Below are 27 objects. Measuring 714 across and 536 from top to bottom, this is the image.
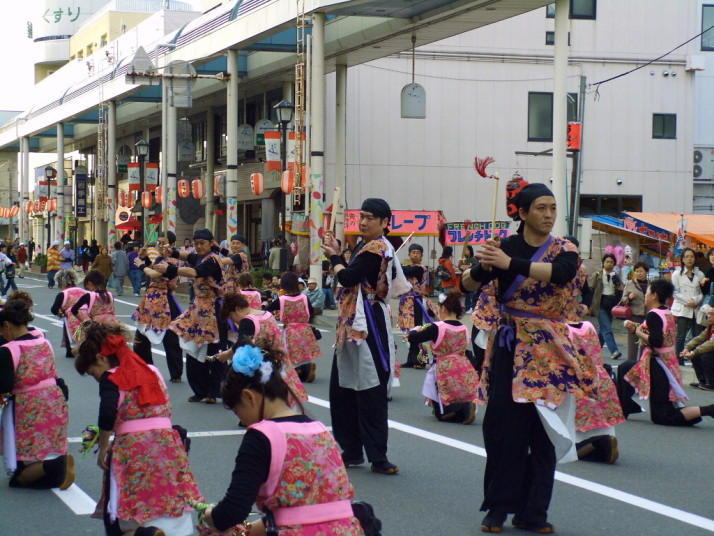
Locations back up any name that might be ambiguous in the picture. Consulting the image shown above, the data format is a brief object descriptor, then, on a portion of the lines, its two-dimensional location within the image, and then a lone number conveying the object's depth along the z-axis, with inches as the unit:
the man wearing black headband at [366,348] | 314.0
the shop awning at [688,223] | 1022.4
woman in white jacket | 613.9
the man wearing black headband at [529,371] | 242.7
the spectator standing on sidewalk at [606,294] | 709.3
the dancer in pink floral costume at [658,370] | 404.5
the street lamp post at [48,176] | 2277.3
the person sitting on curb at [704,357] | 524.7
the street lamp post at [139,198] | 2028.8
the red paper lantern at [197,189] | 1539.1
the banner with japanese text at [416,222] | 1140.5
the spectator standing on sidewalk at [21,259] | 1910.3
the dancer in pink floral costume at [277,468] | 153.6
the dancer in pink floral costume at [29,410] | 295.1
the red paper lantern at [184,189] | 1588.3
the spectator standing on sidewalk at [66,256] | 1348.4
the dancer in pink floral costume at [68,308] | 594.9
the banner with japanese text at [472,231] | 1119.6
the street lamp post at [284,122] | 1082.7
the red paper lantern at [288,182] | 1098.7
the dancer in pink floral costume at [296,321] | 530.3
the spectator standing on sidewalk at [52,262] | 1499.8
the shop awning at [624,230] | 1035.3
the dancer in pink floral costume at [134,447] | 220.7
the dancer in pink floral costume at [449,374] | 419.5
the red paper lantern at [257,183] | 1343.5
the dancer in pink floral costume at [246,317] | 411.1
